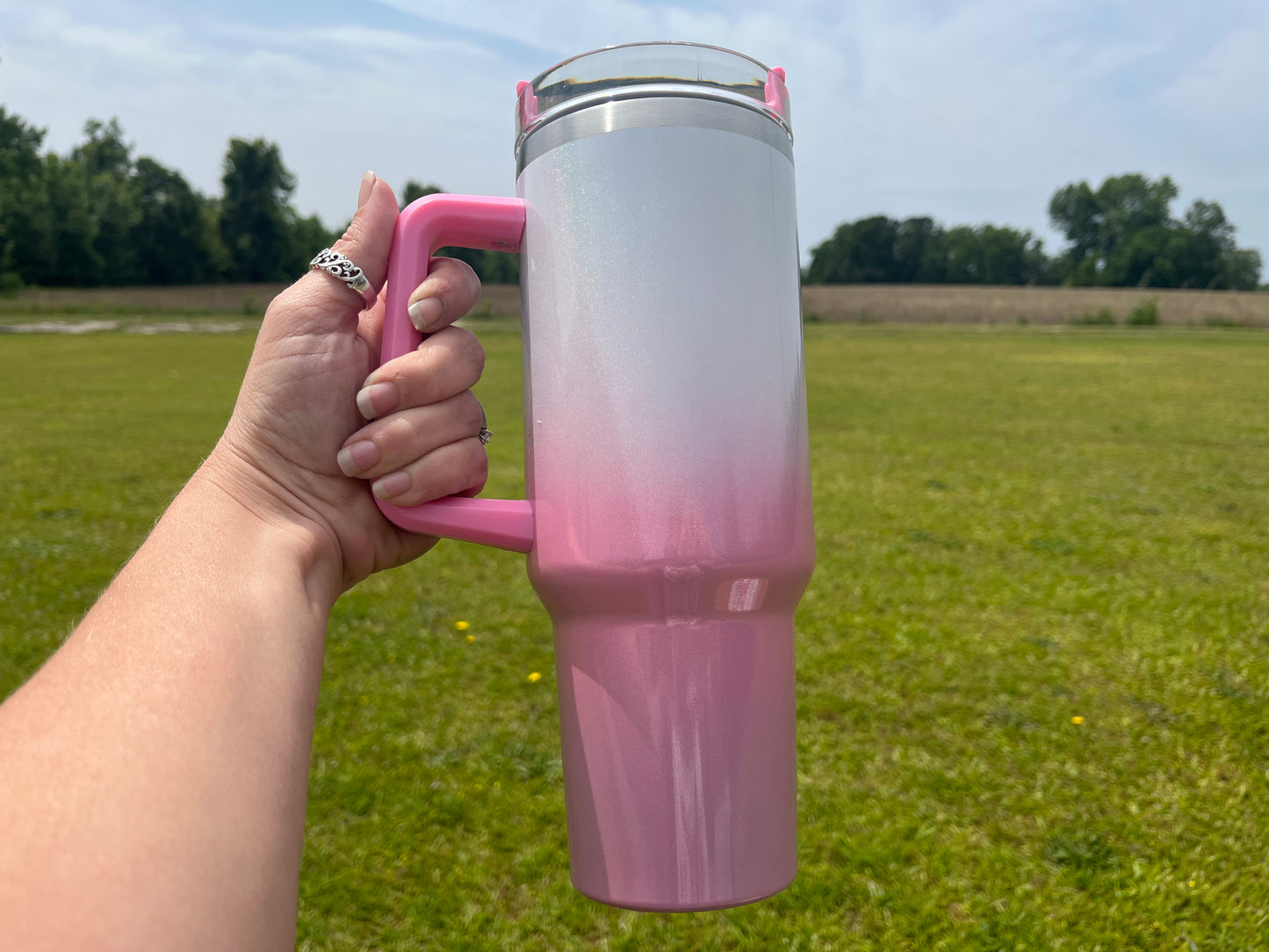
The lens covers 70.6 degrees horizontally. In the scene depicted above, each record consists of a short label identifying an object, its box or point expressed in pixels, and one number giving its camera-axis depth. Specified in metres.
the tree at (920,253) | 74.94
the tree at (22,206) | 47.75
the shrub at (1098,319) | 36.78
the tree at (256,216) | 61.12
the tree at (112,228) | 54.56
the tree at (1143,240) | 69.25
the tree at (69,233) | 51.59
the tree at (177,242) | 57.62
